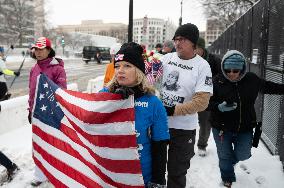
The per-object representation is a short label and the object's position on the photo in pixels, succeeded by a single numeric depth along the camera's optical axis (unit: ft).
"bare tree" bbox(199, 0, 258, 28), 94.47
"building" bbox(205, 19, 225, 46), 527.35
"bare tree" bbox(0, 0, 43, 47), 216.95
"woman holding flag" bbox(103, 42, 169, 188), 8.59
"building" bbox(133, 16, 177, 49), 574.56
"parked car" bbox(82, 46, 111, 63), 144.25
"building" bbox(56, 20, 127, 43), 486.22
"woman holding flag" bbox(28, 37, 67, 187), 14.76
